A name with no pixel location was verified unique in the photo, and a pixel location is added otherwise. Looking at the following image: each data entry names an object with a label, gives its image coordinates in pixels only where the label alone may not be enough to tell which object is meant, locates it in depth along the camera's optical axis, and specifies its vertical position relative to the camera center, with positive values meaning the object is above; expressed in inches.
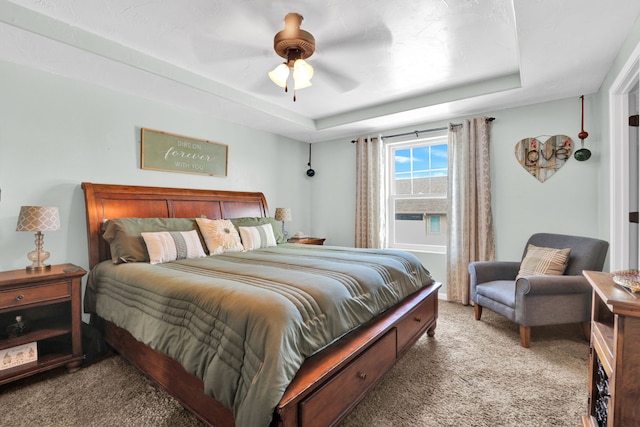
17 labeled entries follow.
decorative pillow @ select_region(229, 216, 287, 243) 136.2 -4.2
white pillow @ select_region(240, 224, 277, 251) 125.6 -10.2
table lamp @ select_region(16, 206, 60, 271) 85.8 -2.7
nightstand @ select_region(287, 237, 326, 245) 168.9 -15.5
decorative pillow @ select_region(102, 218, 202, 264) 95.7 -7.4
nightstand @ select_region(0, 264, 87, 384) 78.3 -31.3
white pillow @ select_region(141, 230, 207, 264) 96.7 -10.6
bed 51.4 -27.4
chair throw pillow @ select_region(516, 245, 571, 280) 105.4 -17.9
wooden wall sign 124.7 +26.9
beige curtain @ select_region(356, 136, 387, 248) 173.3 +10.5
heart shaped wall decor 126.0 +24.7
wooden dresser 41.4 -21.4
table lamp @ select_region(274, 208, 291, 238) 168.6 -0.4
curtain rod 141.1 +43.3
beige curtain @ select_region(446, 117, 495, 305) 139.8 +3.8
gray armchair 96.0 -27.3
